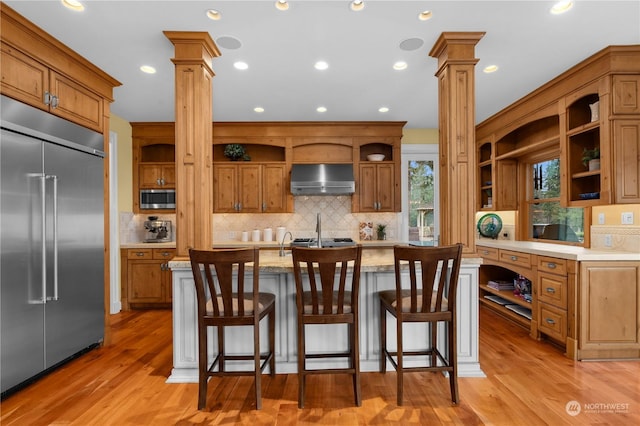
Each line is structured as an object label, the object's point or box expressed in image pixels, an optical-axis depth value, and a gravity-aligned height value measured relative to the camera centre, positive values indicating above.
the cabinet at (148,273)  4.45 -0.82
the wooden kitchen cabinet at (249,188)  4.94 +0.40
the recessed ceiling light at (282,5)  2.17 +1.44
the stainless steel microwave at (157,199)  4.80 +0.23
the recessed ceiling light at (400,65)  3.00 +1.41
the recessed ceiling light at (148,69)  3.04 +1.41
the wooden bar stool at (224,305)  2.04 -0.62
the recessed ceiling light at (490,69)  3.08 +1.40
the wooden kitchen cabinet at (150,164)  4.86 +0.76
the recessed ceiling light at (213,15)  2.26 +1.44
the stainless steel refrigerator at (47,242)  2.24 -0.21
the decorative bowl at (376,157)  5.01 +0.88
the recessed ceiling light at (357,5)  2.16 +1.43
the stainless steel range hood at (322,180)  4.73 +0.50
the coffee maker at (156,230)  4.75 -0.23
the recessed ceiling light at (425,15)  2.27 +1.42
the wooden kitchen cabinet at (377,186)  5.00 +0.42
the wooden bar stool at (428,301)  2.07 -0.61
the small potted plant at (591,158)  3.09 +0.52
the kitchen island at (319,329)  2.54 -0.94
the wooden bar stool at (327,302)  2.02 -0.60
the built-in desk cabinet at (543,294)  2.88 -0.81
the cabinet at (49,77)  2.28 +1.16
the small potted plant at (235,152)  4.95 +0.96
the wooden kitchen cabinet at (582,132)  2.83 +0.86
